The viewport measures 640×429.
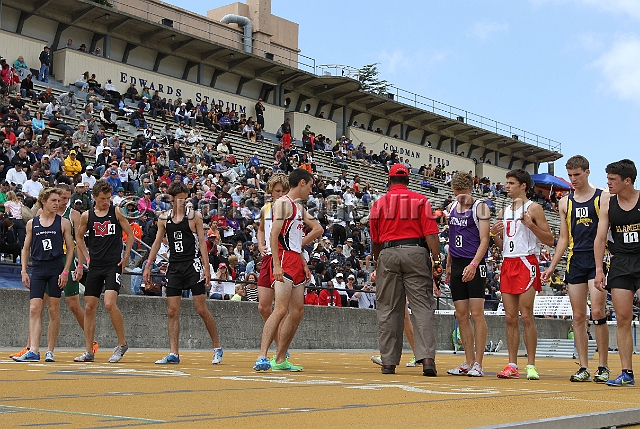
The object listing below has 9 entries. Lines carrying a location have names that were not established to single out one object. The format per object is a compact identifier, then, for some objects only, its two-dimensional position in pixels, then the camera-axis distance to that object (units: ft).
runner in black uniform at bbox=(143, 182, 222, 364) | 37.27
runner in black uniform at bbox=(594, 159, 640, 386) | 28.09
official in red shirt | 31.30
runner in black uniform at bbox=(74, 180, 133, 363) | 36.99
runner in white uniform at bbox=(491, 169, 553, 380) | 31.89
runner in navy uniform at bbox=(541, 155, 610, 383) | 30.07
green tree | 257.75
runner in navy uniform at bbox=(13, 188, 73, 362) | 37.06
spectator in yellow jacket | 71.00
